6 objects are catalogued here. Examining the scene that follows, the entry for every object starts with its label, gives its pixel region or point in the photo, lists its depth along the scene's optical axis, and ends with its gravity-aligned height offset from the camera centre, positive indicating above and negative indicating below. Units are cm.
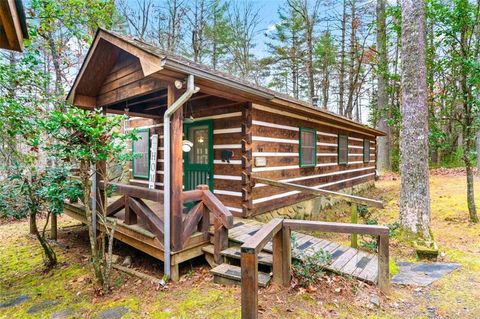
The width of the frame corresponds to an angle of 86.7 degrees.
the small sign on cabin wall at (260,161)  546 -13
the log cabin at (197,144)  372 +25
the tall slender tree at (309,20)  1467 +797
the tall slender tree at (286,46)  1530 +682
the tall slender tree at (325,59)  1408 +575
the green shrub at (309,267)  312 -142
